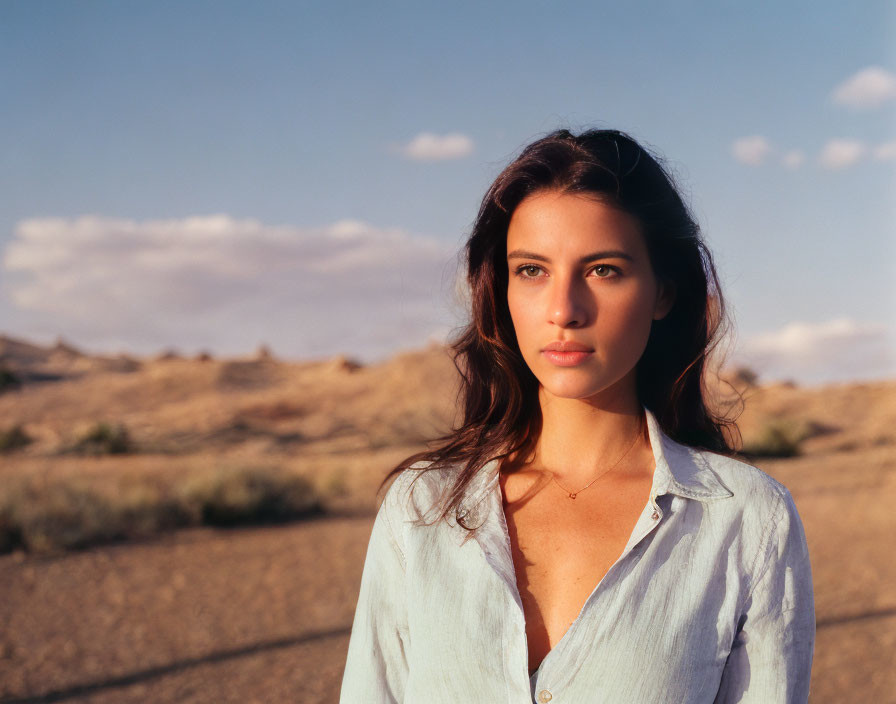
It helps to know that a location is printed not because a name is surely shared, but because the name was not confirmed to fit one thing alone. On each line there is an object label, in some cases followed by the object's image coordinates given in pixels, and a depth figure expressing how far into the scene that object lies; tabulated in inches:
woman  69.9
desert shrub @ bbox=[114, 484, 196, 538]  437.4
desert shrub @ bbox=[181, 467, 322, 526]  471.8
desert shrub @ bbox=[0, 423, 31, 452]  924.5
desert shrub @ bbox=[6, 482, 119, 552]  398.6
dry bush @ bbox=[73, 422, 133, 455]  854.5
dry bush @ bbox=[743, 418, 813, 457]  807.7
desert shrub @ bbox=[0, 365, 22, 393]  1325.0
